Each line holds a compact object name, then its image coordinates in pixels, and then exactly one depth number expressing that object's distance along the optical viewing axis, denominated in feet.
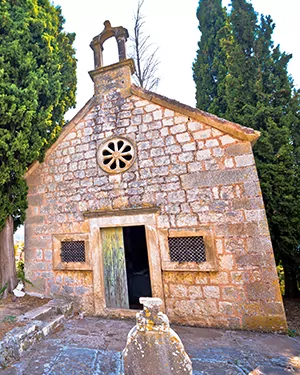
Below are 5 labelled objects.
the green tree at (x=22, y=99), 14.99
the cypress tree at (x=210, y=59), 23.40
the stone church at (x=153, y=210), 13.05
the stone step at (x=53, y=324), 12.15
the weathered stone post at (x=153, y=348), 6.51
